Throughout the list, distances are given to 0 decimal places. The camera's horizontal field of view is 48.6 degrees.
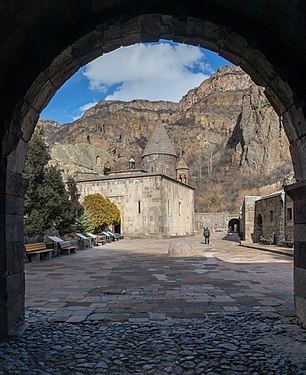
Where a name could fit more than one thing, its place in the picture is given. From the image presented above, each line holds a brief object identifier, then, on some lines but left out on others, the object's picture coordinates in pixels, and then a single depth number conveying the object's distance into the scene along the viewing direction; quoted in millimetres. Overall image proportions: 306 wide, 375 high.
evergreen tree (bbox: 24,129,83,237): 14396
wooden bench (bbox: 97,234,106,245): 21672
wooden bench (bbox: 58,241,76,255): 14288
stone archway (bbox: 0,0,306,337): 3836
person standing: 21172
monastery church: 29109
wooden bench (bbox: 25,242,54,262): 11609
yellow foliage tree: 26719
